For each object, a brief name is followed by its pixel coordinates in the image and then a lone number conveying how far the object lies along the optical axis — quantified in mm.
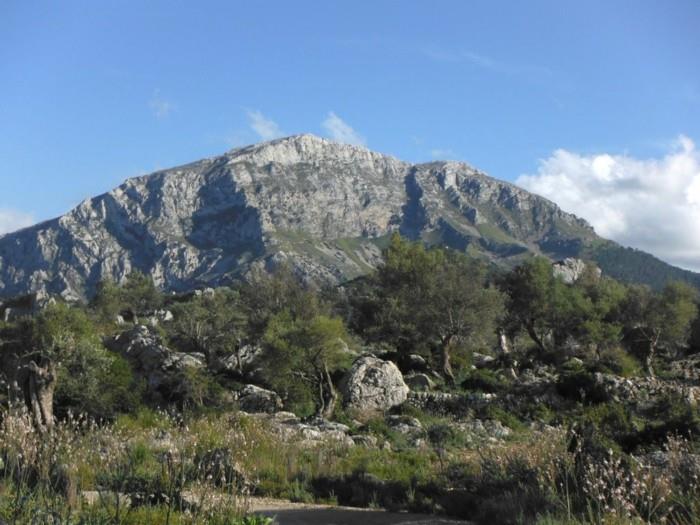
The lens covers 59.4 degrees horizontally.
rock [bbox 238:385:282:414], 30103
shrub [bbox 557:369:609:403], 27859
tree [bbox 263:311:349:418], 31609
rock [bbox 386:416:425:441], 22306
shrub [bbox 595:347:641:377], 36719
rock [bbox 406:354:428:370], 43250
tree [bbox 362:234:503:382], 43969
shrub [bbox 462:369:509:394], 33750
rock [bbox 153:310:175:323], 68425
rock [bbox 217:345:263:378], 40216
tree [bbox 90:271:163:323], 80375
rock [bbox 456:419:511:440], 22172
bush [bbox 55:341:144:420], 26750
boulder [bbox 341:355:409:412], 30562
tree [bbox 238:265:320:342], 45062
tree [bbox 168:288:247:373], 48594
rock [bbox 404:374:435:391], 35656
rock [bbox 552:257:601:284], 141000
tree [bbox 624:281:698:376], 50406
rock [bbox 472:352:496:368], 48275
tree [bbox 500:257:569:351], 51938
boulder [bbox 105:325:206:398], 32281
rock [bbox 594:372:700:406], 25734
